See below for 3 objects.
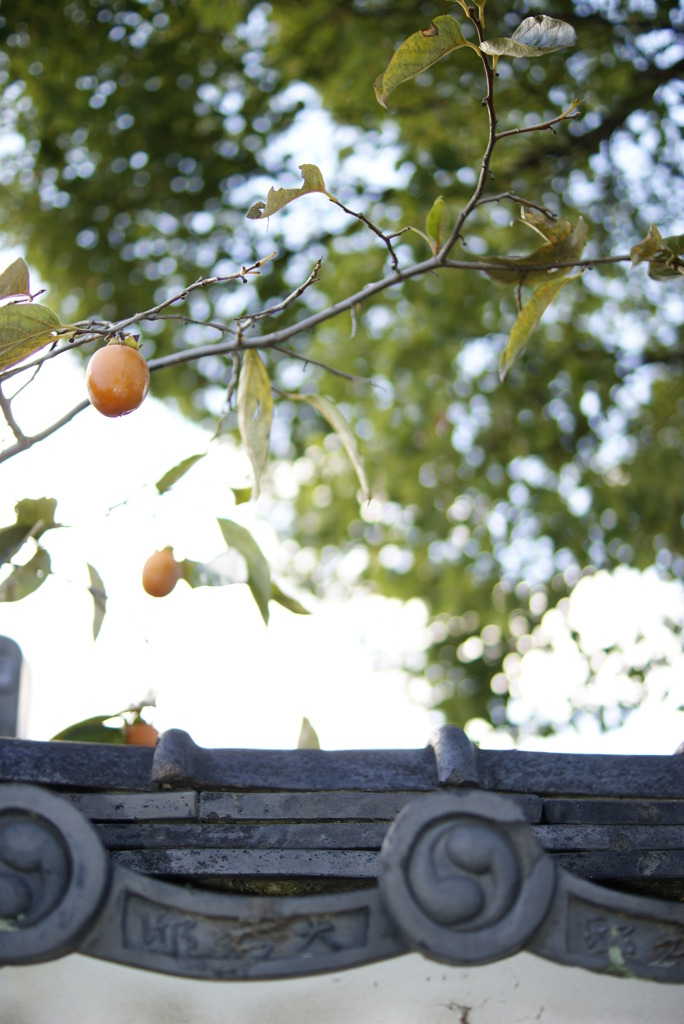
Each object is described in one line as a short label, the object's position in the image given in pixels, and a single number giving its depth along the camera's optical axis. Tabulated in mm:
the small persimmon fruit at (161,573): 1636
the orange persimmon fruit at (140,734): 1610
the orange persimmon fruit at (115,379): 1214
